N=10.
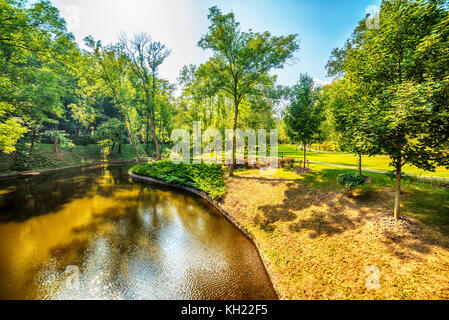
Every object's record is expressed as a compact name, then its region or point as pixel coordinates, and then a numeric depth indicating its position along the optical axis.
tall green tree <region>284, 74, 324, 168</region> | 13.02
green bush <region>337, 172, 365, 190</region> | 8.38
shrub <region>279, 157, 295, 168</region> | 16.66
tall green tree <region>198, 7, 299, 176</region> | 13.79
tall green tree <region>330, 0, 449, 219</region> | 4.46
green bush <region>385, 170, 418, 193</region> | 8.18
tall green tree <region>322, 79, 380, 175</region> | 5.75
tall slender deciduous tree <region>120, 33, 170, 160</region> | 24.56
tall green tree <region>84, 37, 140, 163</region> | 23.59
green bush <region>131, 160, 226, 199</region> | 15.27
